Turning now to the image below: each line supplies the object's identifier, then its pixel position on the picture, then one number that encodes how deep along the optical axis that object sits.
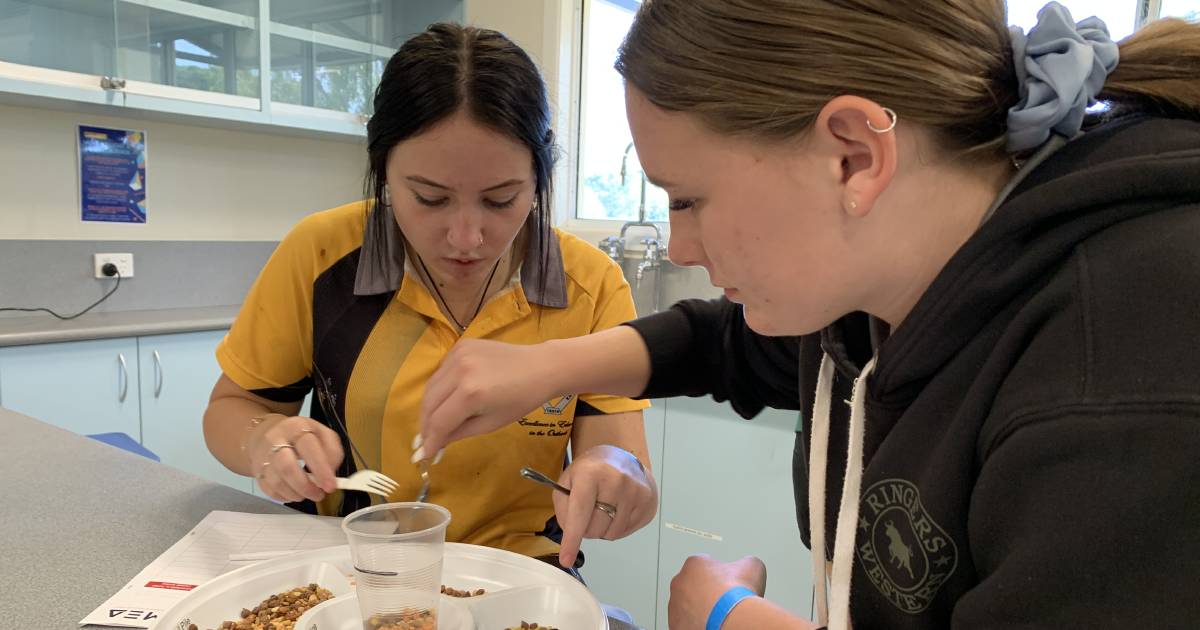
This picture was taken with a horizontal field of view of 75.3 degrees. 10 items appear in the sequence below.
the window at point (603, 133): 3.43
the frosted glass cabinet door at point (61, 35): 2.32
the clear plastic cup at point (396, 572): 0.73
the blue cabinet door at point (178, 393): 2.48
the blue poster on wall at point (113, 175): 2.72
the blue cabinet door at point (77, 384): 2.18
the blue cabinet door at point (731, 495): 2.09
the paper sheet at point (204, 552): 0.81
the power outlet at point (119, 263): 2.74
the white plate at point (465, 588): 0.80
